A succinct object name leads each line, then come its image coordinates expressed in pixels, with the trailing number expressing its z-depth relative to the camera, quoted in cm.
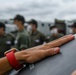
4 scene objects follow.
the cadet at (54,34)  410
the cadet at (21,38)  294
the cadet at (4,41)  316
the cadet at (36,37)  333
